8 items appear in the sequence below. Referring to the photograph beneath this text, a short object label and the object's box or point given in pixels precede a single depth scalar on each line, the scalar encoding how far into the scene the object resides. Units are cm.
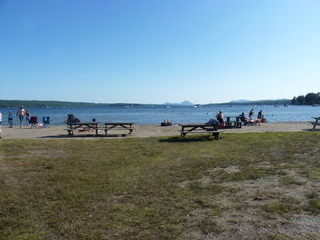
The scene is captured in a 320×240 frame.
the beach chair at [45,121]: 2547
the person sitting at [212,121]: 1434
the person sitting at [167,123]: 2611
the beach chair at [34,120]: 2426
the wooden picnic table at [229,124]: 2180
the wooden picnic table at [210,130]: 1309
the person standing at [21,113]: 2400
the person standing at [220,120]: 1942
